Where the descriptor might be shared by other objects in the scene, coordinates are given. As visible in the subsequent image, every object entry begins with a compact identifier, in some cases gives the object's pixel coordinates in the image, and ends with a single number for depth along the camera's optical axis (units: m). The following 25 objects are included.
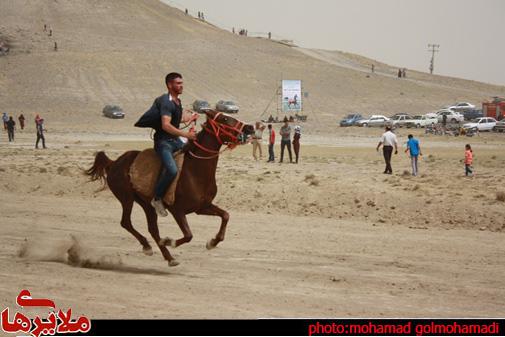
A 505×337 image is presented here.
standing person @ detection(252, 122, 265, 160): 37.19
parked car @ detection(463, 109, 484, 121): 87.34
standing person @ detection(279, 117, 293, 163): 35.00
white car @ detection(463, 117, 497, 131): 69.85
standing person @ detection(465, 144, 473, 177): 27.29
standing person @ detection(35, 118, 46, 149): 44.25
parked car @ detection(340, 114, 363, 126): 80.78
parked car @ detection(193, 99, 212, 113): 87.06
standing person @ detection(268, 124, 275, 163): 35.47
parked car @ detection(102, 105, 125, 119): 86.56
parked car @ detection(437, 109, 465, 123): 80.94
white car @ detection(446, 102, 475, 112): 94.42
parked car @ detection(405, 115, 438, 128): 77.69
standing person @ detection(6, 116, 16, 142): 51.34
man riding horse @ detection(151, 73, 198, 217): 13.02
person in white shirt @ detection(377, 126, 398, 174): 29.30
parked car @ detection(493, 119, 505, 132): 70.51
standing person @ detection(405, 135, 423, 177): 28.32
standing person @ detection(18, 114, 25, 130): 69.19
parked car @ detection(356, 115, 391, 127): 78.44
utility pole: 174.00
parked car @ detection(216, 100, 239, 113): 89.12
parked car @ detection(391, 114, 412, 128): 77.38
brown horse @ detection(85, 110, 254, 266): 13.03
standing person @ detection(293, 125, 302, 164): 35.25
